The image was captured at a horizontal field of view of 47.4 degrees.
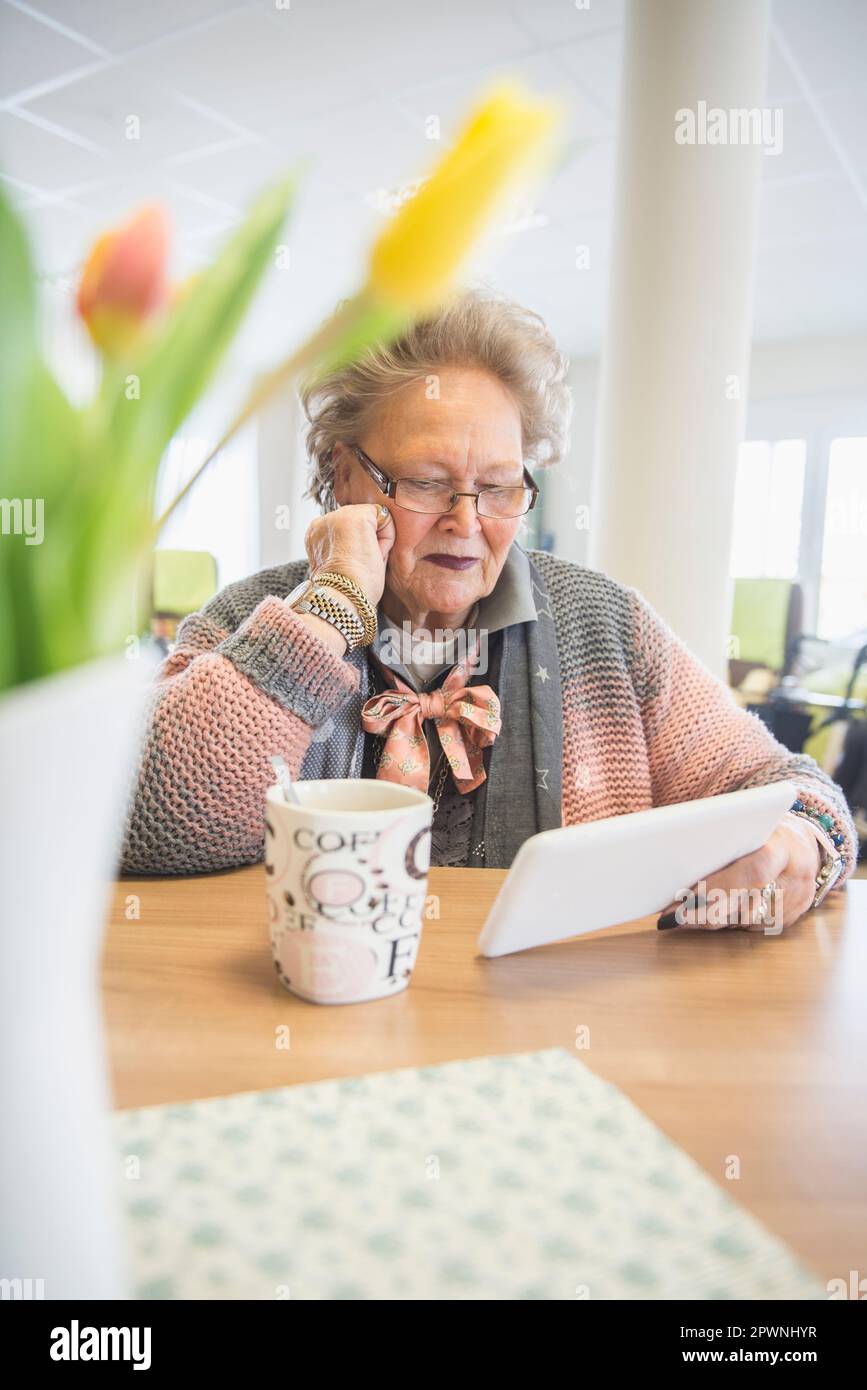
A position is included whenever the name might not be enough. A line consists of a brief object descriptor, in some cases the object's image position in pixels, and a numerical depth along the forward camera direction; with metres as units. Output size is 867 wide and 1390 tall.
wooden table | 0.45
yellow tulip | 0.22
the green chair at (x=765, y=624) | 4.49
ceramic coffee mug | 0.54
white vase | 0.24
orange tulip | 0.23
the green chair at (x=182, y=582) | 4.98
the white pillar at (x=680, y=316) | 2.37
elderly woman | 1.16
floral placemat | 0.36
